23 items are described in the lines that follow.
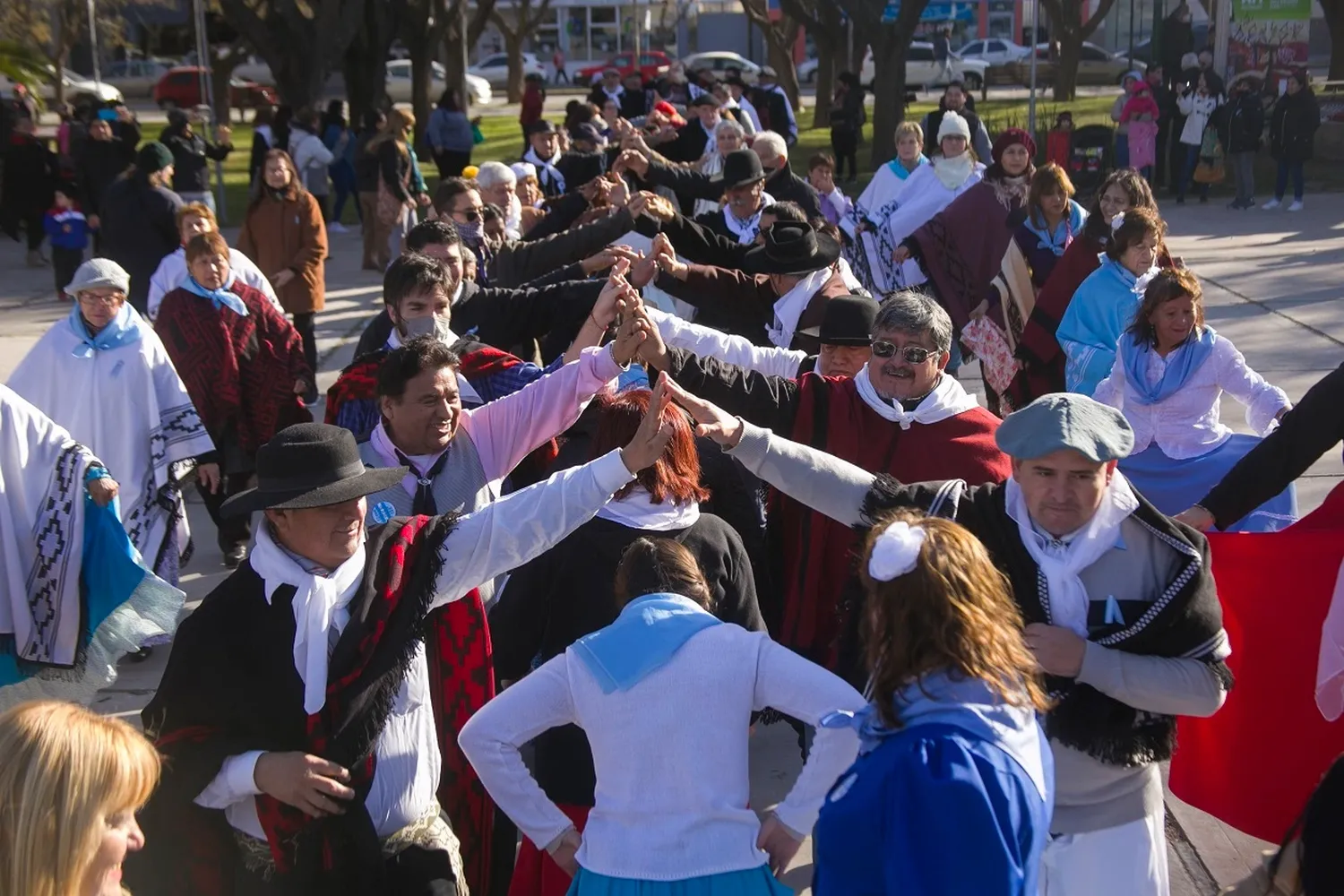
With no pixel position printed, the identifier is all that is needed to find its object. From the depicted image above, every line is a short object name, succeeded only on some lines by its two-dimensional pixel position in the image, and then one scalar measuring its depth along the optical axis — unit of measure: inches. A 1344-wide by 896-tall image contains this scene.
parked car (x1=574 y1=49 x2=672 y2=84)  1855.2
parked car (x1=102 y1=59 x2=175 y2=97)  1943.9
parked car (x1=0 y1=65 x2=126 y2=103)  1614.2
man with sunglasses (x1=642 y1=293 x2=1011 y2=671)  175.9
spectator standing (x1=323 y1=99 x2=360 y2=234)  832.1
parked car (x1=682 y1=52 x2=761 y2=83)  1775.3
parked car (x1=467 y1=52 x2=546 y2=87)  2095.7
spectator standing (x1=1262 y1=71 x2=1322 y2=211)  765.9
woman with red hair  161.8
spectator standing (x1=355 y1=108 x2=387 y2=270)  638.5
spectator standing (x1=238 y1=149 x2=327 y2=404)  420.5
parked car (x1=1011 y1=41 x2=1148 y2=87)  1711.4
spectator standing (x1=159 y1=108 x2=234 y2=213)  552.1
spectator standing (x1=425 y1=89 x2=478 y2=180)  835.4
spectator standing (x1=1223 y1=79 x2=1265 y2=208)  765.3
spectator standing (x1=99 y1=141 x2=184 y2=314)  428.8
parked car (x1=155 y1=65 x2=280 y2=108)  1560.0
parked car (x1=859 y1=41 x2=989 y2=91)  1686.8
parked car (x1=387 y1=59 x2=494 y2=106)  1758.5
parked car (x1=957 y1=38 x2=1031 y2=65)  1888.5
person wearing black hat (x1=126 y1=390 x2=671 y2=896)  130.1
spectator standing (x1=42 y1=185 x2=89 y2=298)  608.4
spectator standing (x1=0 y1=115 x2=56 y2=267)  681.6
